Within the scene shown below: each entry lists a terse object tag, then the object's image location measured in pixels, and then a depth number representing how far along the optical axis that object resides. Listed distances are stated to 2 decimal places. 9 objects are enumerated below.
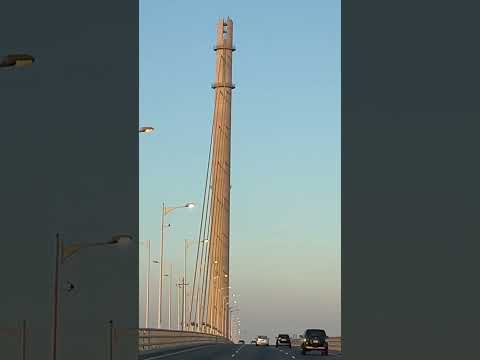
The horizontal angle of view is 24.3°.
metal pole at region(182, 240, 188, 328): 121.50
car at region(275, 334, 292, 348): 132.50
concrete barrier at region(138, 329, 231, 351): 68.67
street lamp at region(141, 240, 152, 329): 94.22
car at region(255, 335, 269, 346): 141.25
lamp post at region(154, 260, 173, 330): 124.78
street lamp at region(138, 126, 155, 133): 47.82
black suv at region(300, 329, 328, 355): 90.56
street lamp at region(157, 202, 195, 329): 76.78
